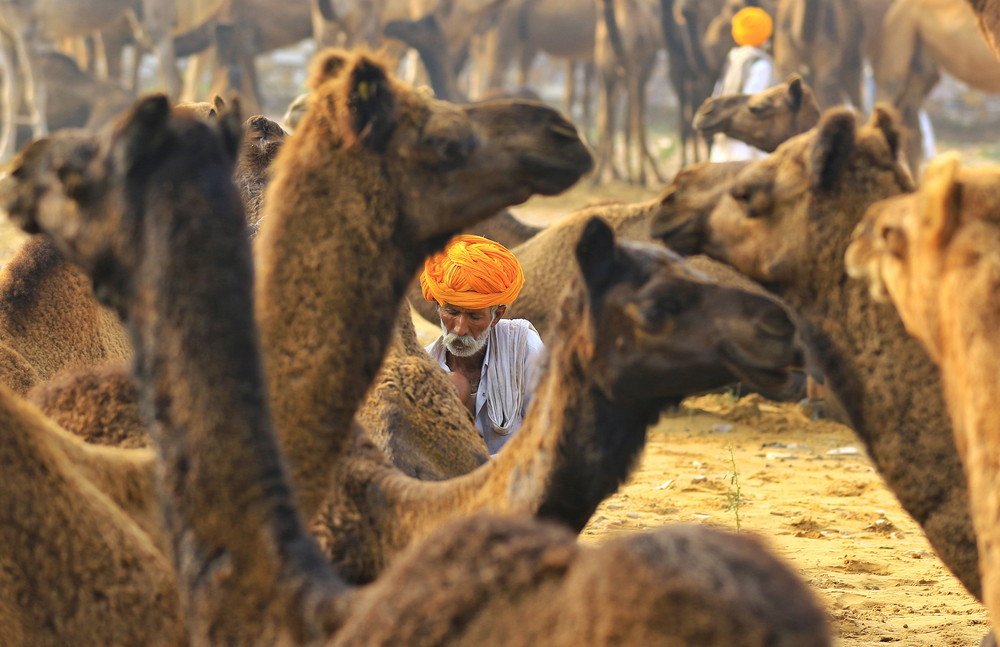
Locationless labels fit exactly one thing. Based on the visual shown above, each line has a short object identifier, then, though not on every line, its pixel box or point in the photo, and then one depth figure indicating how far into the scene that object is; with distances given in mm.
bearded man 10906
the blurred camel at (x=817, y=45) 34000
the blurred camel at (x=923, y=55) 36094
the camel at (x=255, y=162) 11266
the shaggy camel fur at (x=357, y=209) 7078
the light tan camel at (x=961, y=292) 5098
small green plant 12035
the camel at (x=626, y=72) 40500
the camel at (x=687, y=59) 39000
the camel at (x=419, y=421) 9055
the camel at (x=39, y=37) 39000
